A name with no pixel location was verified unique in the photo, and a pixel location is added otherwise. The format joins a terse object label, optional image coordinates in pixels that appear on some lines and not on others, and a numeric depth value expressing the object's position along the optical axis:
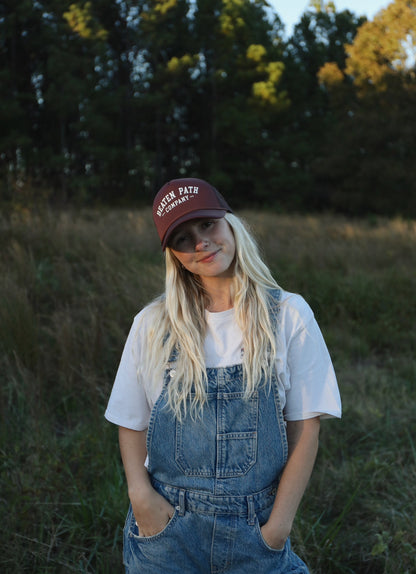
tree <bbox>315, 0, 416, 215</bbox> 20.36
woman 1.53
